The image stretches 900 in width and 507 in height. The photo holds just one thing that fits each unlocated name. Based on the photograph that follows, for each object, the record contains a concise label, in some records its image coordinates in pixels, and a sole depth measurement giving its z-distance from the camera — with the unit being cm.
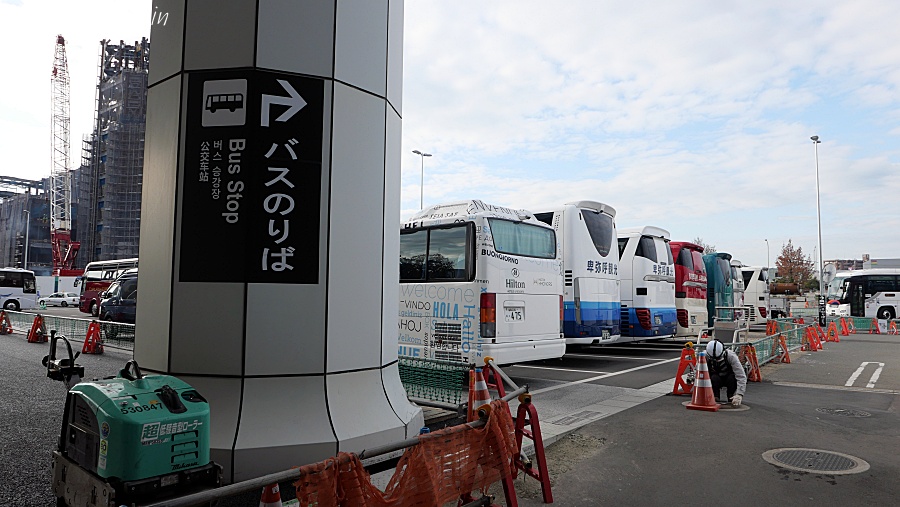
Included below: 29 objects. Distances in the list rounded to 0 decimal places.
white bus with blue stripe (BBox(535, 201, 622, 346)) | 1397
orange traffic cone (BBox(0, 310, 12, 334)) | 2391
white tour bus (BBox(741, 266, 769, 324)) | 3503
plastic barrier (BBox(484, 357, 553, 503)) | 509
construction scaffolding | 6856
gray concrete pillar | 507
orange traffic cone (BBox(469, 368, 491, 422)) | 661
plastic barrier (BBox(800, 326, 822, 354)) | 1945
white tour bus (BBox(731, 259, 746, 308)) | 2912
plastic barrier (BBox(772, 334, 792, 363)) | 1540
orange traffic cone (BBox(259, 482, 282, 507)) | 298
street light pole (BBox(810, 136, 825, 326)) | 2866
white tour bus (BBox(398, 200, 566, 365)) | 1001
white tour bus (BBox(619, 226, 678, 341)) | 1730
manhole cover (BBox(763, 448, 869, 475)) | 595
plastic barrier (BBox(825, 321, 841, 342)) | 2403
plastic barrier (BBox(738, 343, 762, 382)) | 1188
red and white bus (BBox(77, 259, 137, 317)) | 3738
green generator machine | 308
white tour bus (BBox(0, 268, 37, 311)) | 3953
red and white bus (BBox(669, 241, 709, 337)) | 1930
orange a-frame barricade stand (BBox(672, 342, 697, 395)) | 1024
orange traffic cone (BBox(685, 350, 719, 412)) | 890
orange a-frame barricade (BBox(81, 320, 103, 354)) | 1680
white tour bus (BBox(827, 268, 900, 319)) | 3456
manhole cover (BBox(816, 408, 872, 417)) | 873
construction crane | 7456
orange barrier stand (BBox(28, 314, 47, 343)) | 2005
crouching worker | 931
